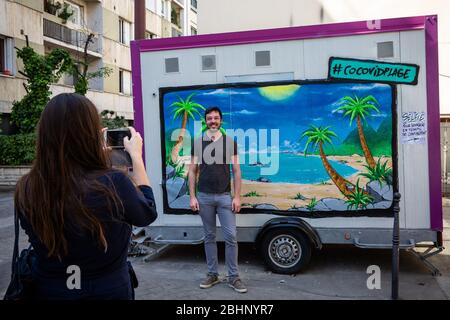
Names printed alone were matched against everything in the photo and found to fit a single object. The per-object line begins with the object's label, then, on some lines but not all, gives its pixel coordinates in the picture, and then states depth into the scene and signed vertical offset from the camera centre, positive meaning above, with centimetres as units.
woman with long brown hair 202 -22
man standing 541 -44
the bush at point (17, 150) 1784 +30
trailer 563 +29
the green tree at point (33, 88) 1795 +263
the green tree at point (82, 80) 2016 +333
